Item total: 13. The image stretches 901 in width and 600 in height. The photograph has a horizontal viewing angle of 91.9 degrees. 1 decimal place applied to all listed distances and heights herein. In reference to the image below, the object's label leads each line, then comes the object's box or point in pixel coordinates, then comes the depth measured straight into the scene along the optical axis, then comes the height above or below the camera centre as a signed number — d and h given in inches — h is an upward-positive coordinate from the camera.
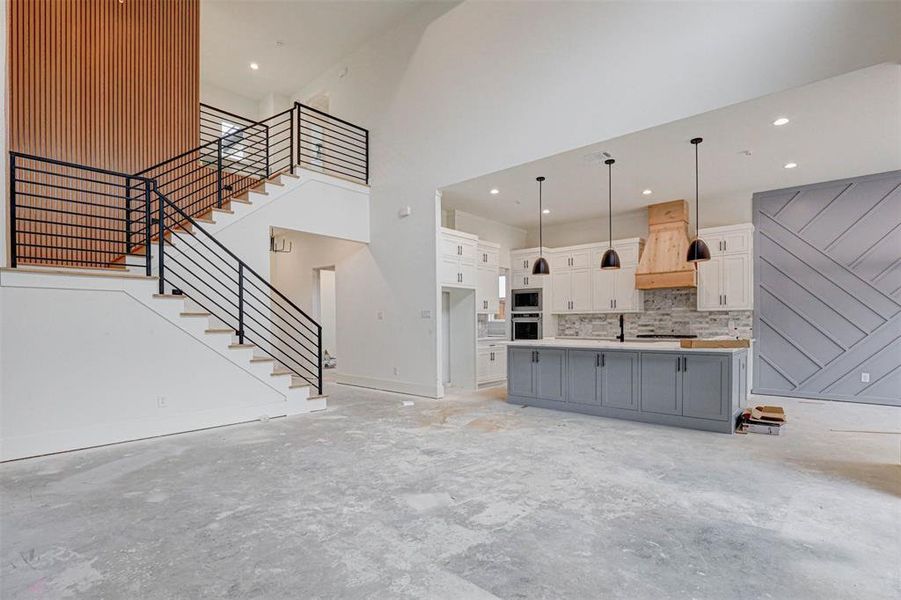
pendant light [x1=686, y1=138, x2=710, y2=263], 194.9 +21.3
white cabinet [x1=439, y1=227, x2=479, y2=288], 284.4 +28.1
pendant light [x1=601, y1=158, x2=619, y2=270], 227.8 +21.1
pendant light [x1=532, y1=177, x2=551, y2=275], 240.8 +18.1
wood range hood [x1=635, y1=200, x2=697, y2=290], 292.8 +33.0
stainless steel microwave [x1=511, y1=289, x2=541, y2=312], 358.9 -0.2
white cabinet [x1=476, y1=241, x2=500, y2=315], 315.6 +16.3
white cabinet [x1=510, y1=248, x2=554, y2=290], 359.9 +23.4
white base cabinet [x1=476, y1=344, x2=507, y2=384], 315.0 -47.6
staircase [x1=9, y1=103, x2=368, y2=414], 196.4 +28.8
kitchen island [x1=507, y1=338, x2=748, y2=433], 186.9 -38.9
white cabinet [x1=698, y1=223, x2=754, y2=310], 281.0 +18.9
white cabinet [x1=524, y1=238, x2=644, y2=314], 323.9 +15.1
